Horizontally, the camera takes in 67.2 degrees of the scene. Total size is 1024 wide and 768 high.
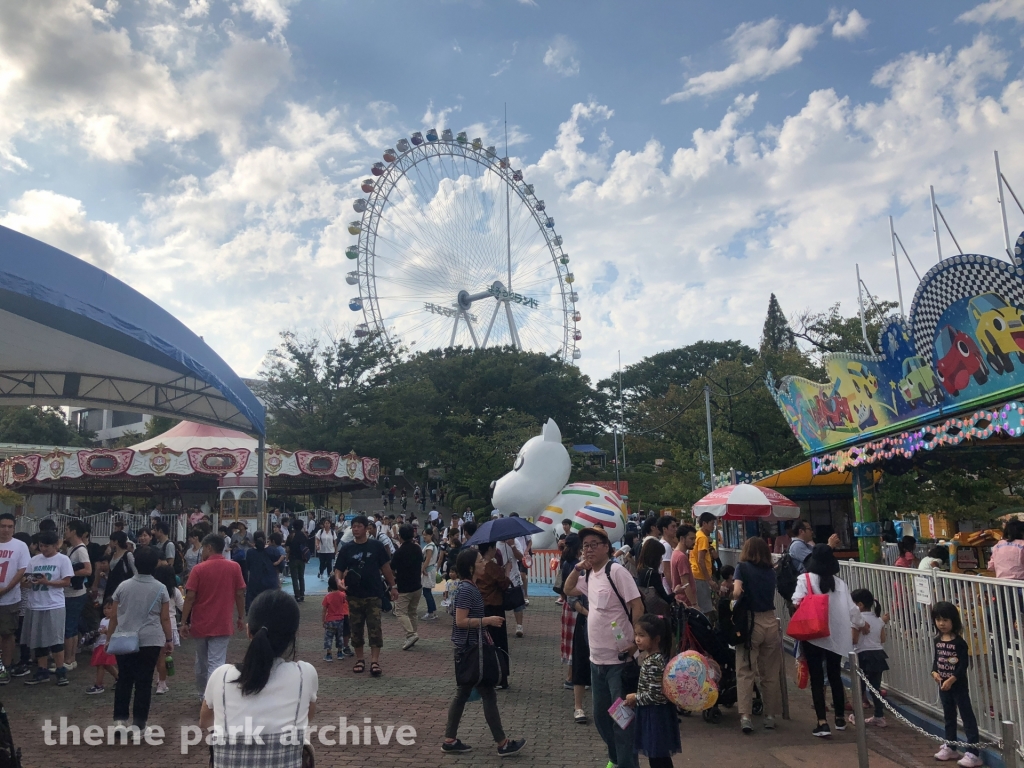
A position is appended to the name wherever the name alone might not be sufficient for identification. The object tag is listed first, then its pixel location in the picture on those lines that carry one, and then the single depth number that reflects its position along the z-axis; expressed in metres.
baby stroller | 5.80
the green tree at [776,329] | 45.81
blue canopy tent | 8.26
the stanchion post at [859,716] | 4.20
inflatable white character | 16.86
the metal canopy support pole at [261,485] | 12.25
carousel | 22.44
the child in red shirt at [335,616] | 8.10
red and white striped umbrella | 12.02
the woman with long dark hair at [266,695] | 2.61
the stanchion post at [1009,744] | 3.35
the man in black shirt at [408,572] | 8.38
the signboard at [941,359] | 6.53
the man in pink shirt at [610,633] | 4.41
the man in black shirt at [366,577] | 7.44
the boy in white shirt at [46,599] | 6.79
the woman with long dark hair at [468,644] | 5.04
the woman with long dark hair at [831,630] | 5.58
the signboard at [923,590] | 5.49
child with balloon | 3.93
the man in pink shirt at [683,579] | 6.05
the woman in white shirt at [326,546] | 15.54
